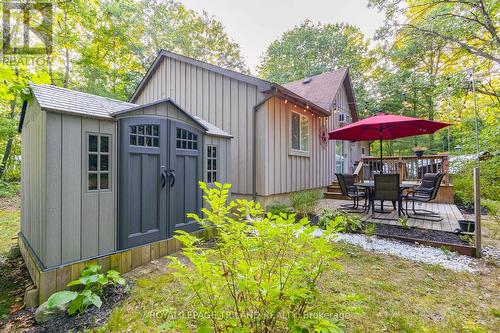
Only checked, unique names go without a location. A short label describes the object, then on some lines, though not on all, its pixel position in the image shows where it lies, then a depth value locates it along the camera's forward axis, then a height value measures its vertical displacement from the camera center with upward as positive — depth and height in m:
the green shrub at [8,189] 9.38 -0.75
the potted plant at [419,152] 8.12 +0.56
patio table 5.45 -0.50
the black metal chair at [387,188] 5.09 -0.46
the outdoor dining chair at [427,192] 5.14 -0.56
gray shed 2.58 -0.06
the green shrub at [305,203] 5.82 -0.90
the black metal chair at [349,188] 6.00 -0.53
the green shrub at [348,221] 4.71 -1.11
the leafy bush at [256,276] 1.27 -0.65
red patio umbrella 5.22 +1.02
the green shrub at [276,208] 5.39 -0.96
